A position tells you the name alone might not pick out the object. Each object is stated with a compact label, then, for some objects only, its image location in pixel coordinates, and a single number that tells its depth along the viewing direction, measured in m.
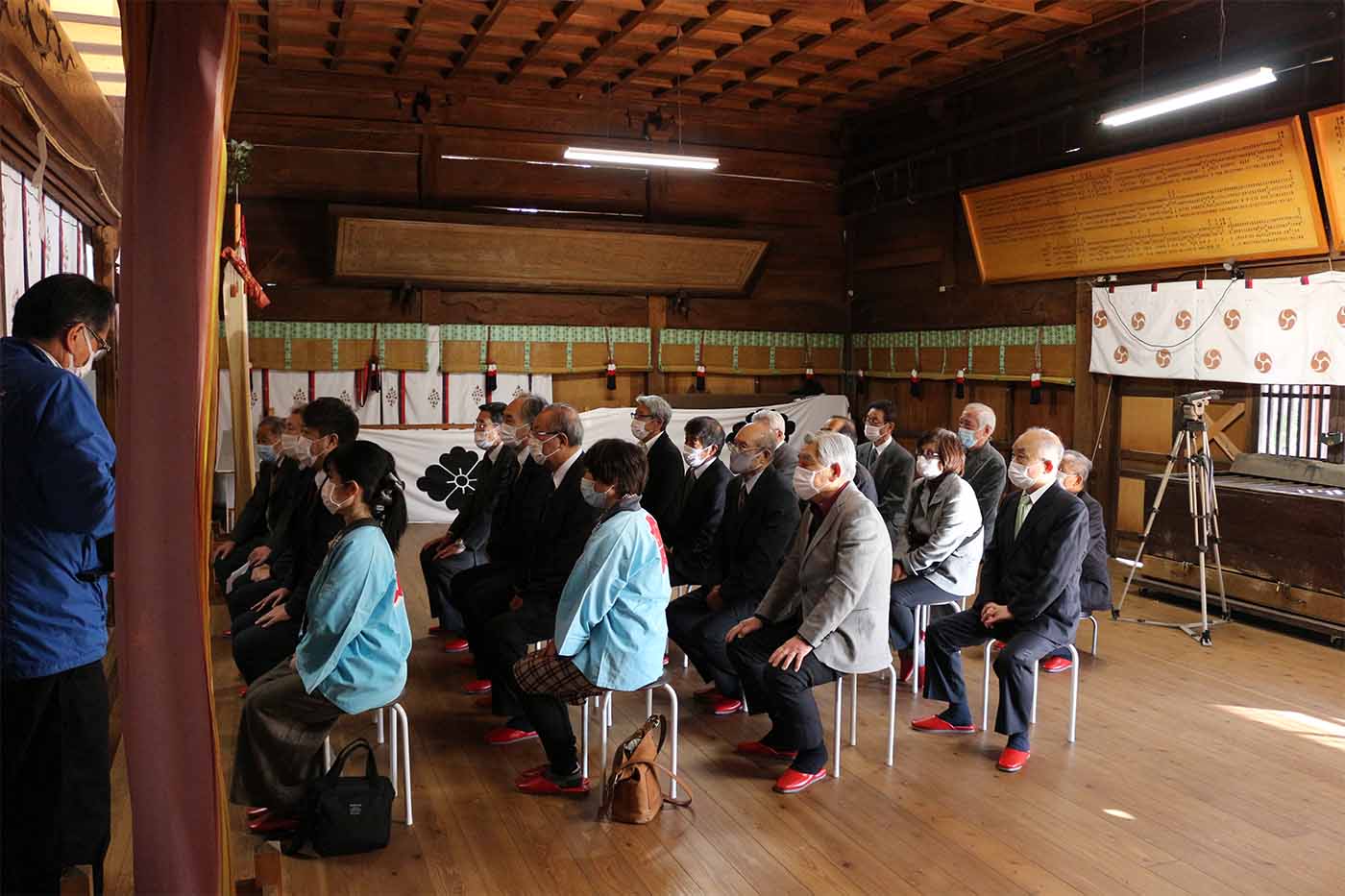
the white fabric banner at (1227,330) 7.14
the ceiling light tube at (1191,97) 6.28
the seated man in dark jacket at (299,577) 4.38
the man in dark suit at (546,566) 4.56
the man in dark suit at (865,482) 5.82
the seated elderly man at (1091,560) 5.56
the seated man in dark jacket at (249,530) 5.73
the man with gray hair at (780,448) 5.50
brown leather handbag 3.85
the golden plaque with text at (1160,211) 7.30
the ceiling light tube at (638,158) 8.86
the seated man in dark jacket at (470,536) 6.01
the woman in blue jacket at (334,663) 3.53
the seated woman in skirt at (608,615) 3.86
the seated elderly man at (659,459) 6.08
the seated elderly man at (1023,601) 4.52
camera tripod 6.66
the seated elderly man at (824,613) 4.15
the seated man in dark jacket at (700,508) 5.56
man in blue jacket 2.51
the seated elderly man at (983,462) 6.57
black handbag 3.54
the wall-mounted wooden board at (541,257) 10.49
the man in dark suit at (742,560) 4.94
